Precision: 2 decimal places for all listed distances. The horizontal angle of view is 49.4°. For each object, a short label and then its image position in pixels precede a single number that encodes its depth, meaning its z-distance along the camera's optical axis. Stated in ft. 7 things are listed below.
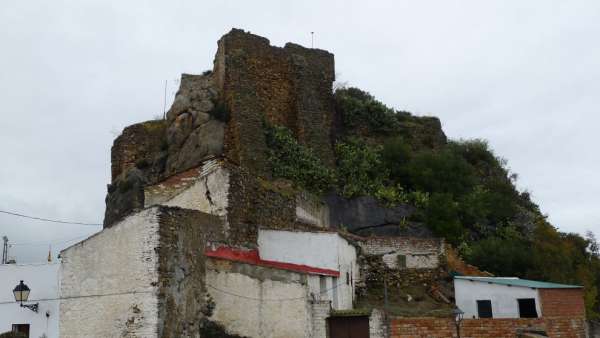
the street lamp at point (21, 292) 51.72
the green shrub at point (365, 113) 97.50
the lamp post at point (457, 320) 46.19
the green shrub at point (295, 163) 80.23
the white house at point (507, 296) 55.06
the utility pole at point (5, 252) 72.11
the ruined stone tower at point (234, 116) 80.18
